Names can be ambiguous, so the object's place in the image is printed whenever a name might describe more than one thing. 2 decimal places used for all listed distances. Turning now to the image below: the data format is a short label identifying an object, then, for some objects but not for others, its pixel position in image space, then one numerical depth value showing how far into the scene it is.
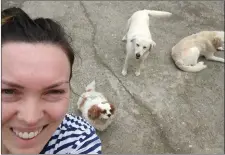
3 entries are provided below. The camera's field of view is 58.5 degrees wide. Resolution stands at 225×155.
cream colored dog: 2.20
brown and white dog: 1.66
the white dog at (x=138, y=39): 1.99
